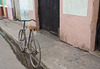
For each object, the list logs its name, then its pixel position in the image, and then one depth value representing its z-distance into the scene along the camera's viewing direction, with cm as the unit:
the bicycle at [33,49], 356
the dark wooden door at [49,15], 625
